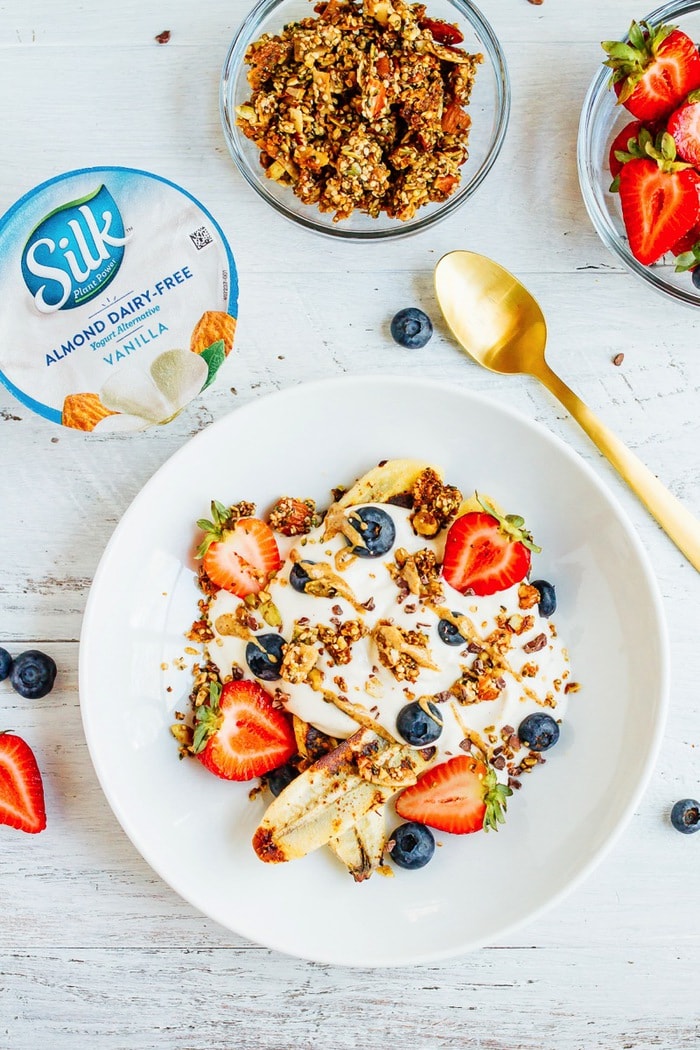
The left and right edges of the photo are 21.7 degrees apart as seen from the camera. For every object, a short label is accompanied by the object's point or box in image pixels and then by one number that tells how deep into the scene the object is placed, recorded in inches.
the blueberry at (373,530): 25.4
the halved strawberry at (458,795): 25.6
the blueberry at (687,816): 26.8
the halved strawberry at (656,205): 25.1
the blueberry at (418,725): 25.1
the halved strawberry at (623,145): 25.6
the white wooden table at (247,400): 26.6
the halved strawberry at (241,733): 25.7
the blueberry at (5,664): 26.6
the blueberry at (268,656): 25.5
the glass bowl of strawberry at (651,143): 25.0
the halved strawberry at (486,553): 25.5
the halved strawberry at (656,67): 25.0
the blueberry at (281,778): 26.1
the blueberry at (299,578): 25.5
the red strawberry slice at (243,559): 25.8
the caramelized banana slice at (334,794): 25.5
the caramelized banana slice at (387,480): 26.1
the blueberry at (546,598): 26.1
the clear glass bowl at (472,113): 26.0
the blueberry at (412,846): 25.8
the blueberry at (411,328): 26.3
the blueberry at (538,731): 25.7
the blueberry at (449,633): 25.4
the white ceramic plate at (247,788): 25.5
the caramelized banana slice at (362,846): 25.8
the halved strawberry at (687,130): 24.9
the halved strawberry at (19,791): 26.5
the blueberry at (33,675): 26.4
